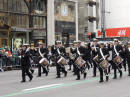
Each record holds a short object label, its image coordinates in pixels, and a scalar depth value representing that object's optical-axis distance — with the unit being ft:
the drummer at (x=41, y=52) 50.49
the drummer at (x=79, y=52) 45.27
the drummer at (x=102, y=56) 41.75
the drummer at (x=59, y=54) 48.94
